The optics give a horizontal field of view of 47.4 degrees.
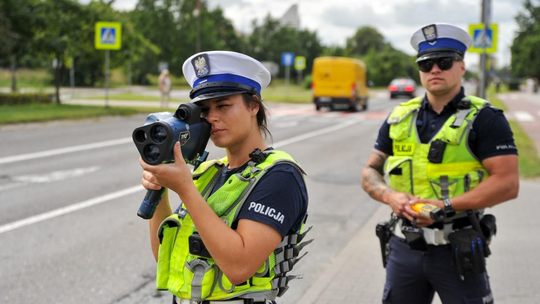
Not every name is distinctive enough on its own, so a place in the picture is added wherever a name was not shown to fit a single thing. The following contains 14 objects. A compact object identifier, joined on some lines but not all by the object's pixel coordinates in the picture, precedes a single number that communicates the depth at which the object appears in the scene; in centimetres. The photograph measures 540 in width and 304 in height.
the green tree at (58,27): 2241
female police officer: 197
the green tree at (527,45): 7996
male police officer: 297
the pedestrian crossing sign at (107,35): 2153
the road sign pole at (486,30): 1543
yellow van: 2991
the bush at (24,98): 2344
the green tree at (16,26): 2233
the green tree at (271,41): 8581
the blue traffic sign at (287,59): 3653
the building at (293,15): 12024
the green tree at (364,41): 11662
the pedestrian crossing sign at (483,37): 1423
